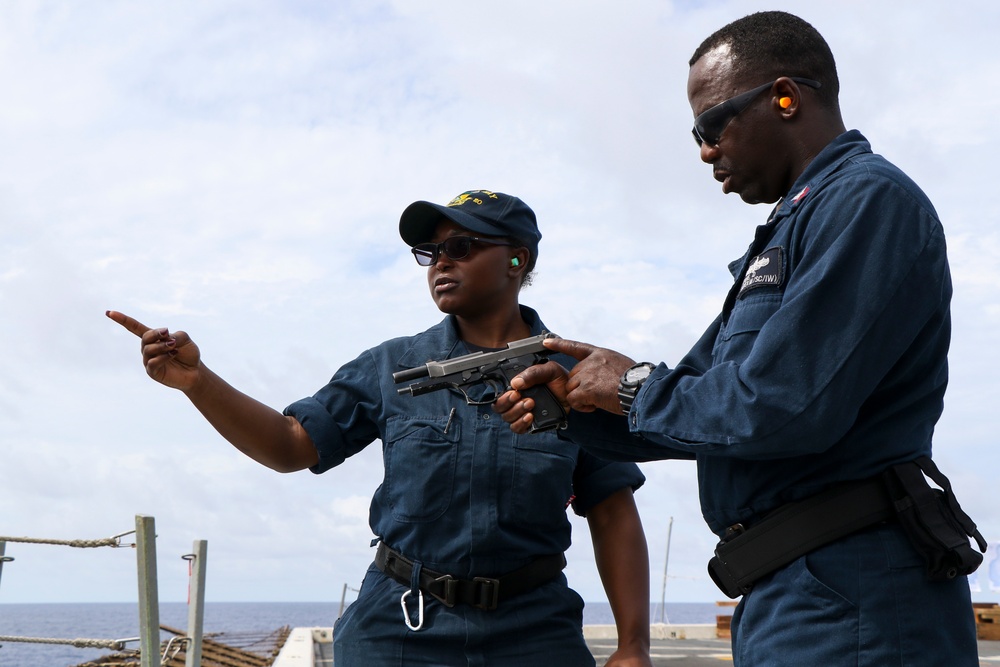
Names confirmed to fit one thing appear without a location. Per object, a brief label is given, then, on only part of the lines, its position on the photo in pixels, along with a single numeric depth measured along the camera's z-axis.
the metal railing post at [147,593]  5.79
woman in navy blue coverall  3.35
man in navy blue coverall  2.02
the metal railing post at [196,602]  7.08
